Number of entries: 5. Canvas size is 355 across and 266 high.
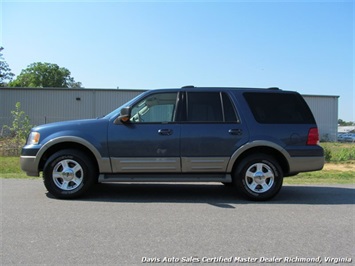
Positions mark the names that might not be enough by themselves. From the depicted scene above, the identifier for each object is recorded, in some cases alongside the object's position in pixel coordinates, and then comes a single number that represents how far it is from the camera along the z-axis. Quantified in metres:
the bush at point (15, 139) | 15.79
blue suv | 6.56
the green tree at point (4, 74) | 82.77
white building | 33.38
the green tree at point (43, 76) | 91.81
